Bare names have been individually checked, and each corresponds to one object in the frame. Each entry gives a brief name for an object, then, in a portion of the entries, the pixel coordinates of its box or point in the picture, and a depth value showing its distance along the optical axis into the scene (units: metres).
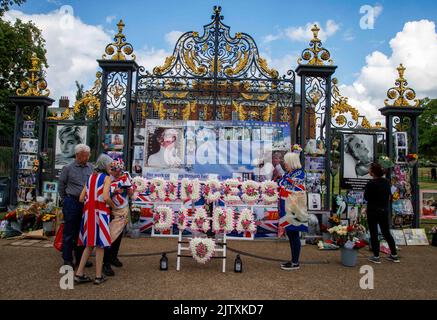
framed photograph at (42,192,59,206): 8.59
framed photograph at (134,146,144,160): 8.63
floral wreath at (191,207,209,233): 5.54
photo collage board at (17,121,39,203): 8.82
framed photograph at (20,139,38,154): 8.88
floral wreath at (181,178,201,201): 5.76
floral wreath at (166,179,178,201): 5.90
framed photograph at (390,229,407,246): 7.97
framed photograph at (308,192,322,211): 8.16
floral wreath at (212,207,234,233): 5.55
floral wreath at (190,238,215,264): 5.37
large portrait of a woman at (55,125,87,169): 8.62
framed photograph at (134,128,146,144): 8.70
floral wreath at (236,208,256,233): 5.61
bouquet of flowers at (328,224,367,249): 6.03
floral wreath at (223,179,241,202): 5.82
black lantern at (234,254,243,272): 5.34
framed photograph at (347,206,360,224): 8.26
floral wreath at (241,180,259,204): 5.91
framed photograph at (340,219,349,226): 7.89
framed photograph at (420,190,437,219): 8.74
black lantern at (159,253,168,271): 5.38
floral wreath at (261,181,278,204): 5.99
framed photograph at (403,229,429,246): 8.00
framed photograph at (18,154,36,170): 8.81
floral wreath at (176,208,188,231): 5.57
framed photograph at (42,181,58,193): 8.66
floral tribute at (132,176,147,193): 5.89
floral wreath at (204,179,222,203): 5.71
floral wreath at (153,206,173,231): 5.71
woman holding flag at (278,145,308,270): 5.50
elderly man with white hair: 5.07
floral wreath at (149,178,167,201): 5.88
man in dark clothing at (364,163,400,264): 6.15
